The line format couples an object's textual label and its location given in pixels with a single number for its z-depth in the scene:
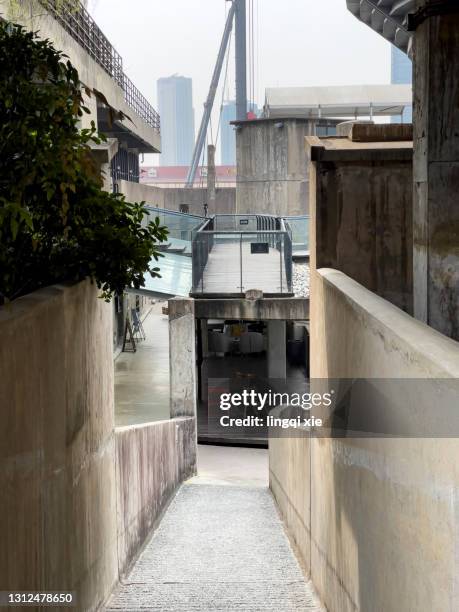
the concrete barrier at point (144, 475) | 8.67
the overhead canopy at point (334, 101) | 41.77
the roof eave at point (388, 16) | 9.23
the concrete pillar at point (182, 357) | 15.55
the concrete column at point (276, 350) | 22.23
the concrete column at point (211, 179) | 47.03
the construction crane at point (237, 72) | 73.06
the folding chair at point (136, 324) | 30.94
